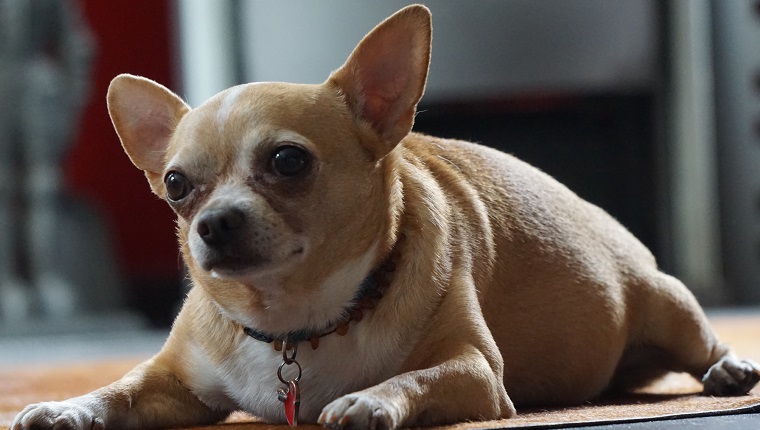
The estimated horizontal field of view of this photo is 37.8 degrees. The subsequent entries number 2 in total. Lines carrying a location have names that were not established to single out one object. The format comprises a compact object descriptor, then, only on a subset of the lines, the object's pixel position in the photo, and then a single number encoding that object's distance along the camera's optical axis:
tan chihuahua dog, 1.48
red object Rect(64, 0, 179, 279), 5.67
